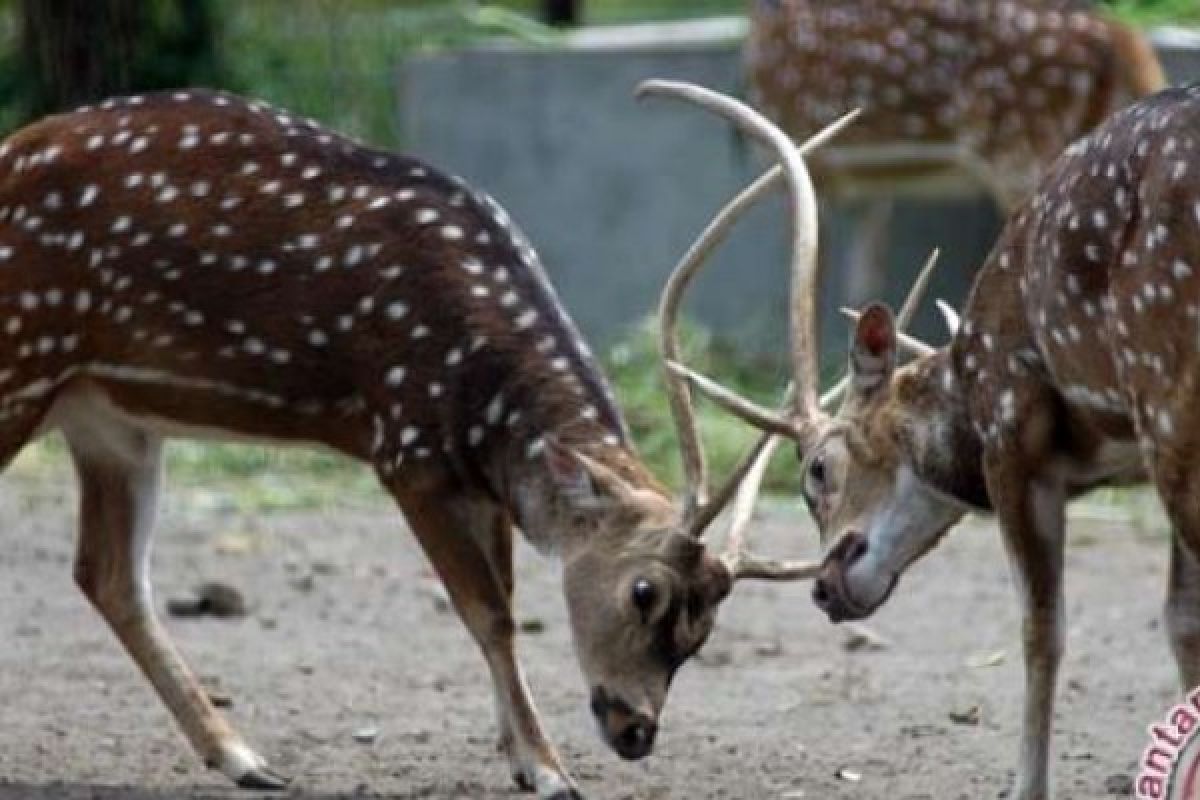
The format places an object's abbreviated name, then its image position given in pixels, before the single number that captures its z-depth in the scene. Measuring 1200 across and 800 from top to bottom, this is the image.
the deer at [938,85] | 26.33
